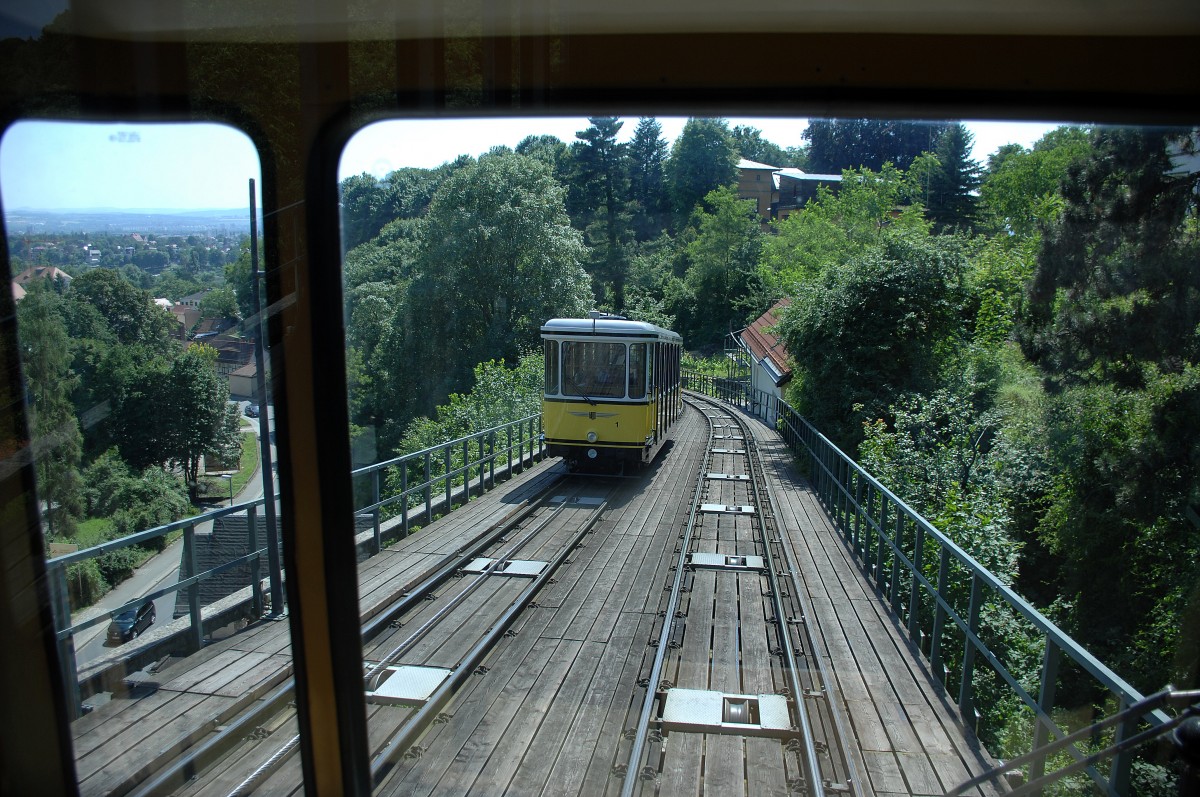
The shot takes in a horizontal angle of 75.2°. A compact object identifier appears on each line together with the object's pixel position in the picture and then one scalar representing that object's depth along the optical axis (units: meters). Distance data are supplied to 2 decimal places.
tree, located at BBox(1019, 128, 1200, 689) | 4.78
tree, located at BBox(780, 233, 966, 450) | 15.88
